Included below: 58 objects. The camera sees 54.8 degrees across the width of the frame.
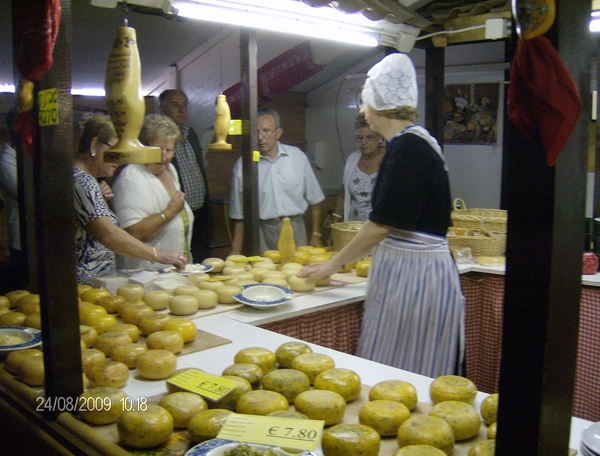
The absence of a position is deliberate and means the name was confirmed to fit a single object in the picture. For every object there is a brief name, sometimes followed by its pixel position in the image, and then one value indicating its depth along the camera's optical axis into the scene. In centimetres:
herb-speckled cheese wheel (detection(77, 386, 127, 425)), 144
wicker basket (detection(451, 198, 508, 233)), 400
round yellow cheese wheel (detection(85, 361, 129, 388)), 164
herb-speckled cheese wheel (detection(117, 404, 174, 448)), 129
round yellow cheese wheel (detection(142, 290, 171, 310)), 249
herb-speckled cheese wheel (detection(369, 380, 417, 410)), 147
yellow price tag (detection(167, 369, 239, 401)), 146
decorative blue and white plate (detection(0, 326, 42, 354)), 190
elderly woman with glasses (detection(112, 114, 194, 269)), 315
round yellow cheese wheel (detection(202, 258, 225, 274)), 324
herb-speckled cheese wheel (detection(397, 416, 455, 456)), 125
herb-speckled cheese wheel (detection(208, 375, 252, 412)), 146
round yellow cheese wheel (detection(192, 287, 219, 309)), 253
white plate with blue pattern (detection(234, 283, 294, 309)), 253
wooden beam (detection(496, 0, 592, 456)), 86
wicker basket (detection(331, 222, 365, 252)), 353
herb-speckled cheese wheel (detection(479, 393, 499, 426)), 139
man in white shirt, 428
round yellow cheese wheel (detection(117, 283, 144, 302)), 252
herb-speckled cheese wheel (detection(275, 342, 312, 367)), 175
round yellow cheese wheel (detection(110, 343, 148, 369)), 180
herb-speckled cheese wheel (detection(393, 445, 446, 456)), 118
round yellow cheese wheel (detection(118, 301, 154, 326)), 221
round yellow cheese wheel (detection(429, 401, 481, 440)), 133
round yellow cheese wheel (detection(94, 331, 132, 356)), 188
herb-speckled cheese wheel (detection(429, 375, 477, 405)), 151
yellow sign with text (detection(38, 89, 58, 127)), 146
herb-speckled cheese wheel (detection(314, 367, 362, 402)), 152
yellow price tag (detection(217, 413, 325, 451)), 119
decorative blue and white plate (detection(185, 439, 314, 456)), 117
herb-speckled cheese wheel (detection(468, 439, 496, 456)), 119
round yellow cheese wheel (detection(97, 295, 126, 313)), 240
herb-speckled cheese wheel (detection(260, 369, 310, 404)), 152
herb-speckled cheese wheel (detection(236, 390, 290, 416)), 139
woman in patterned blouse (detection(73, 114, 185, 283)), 275
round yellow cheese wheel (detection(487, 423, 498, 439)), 131
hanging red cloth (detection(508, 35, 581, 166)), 82
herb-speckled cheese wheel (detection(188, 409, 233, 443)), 130
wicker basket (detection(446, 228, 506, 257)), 383
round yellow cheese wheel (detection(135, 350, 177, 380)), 170
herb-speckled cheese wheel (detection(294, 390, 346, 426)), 138
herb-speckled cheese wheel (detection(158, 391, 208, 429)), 140
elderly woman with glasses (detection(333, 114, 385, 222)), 451
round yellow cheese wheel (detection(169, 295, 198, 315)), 243
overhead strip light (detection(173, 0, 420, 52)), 283
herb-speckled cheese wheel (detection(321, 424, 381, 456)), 121
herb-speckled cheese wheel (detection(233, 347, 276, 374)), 171
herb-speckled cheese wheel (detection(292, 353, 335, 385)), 163
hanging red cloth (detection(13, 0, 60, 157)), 140
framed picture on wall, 665
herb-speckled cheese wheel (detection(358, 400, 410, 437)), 135
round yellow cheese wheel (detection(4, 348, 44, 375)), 178
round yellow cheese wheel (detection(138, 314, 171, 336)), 210
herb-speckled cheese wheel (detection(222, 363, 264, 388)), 160
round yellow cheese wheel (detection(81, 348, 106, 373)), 169
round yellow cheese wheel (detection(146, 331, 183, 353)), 190
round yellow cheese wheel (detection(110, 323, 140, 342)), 202
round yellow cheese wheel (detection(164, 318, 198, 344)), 203
